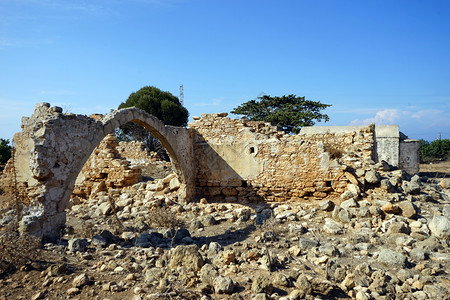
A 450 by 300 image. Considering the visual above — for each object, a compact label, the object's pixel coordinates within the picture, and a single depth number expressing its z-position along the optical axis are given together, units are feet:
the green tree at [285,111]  77.15
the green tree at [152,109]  73.97
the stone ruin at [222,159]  18.31
